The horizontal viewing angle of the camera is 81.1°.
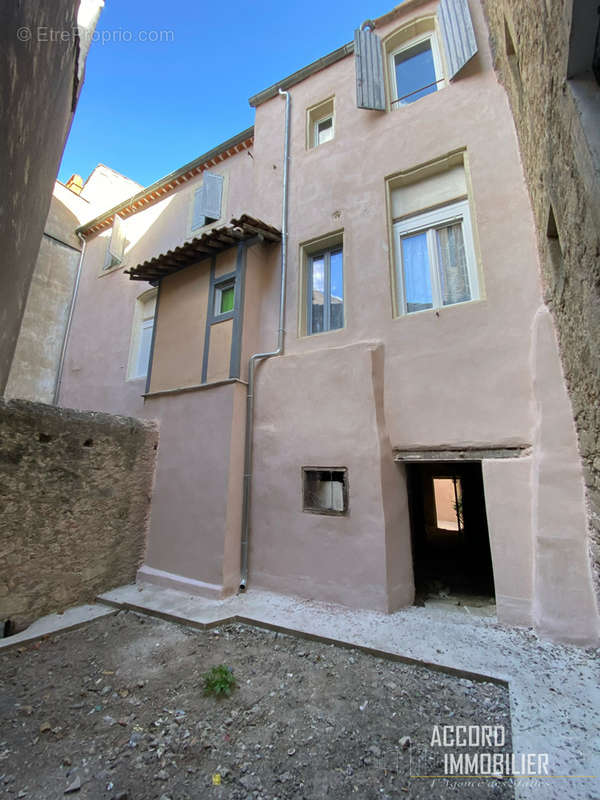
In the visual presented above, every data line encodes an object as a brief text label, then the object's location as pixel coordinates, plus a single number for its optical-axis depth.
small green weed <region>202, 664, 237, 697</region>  2.81
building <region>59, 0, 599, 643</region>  3.63
